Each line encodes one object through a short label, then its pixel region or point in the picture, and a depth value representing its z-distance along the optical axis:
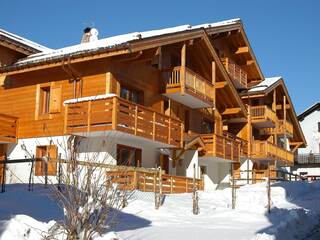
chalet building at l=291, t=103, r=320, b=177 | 51.38
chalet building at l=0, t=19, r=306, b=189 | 18.09
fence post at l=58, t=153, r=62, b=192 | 8.62
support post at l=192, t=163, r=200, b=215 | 15.37
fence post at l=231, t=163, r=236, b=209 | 17.08
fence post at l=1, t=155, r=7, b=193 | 15.13
